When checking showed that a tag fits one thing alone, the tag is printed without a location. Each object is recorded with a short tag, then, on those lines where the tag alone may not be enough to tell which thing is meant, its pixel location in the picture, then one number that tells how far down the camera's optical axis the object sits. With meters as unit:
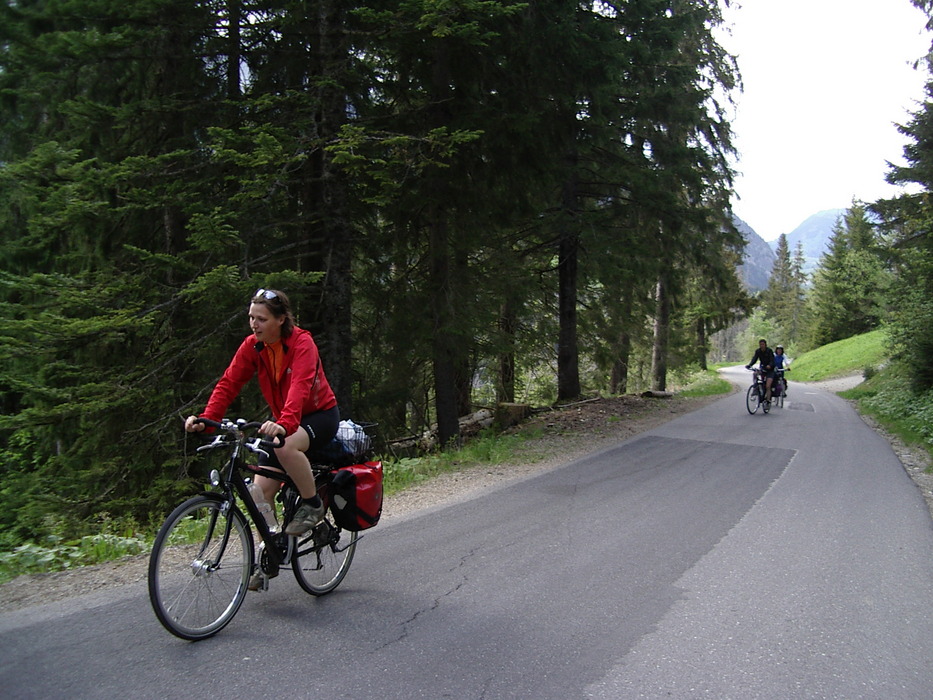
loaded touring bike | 3.36
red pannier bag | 4.10
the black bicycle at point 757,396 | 16.22
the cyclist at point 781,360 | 17.79
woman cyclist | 3.72
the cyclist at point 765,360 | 16.39
